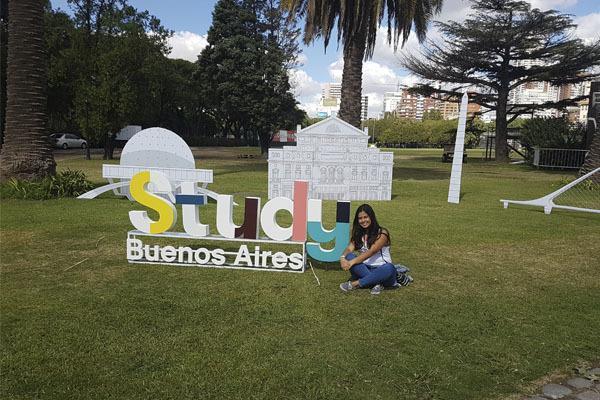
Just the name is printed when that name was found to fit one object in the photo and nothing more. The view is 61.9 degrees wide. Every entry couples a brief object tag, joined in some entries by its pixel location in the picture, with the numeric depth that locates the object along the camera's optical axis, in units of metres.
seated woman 5.30
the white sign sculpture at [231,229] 5.85
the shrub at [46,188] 11.01
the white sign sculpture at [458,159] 12.66
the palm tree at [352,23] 16.33
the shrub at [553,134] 28.02
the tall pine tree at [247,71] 32.50
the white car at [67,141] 37.34
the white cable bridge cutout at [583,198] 10.86
